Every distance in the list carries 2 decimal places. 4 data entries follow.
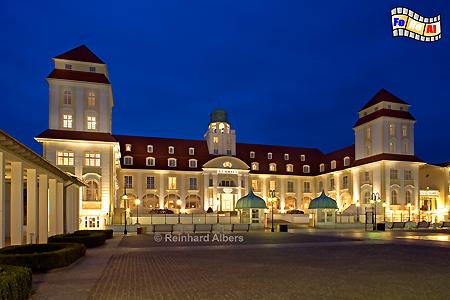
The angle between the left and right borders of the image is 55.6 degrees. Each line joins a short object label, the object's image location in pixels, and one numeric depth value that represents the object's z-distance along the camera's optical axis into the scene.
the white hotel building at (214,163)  49.53
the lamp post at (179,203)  69.75
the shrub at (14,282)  9.34
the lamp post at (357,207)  61.25
